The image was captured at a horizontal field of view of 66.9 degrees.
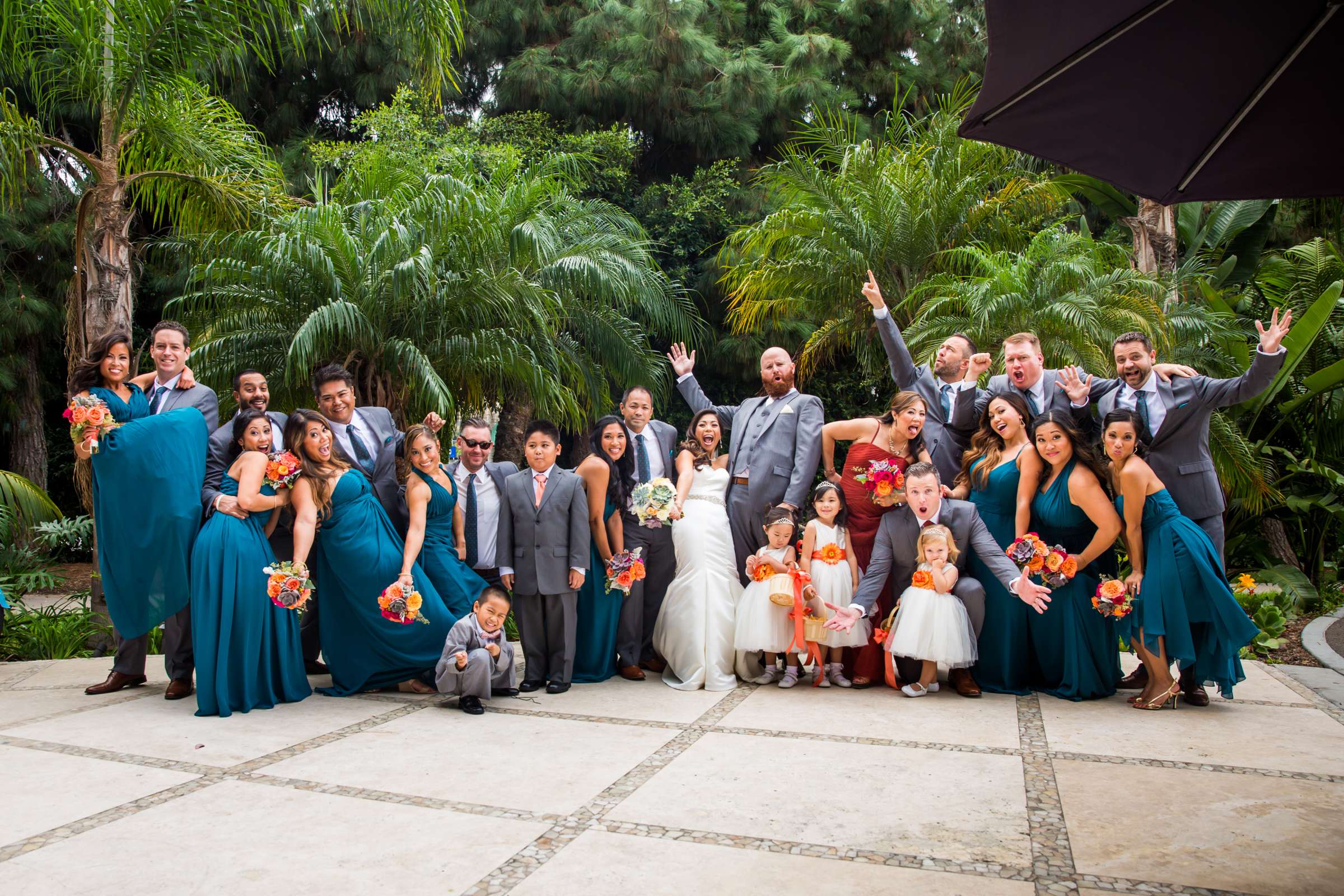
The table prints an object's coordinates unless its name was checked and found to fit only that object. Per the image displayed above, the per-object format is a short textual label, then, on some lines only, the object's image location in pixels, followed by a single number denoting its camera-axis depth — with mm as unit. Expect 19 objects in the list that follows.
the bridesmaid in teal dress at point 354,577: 5891
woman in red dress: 6270
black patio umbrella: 2863
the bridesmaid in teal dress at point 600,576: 6453
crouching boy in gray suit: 5551
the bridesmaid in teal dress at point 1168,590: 5504
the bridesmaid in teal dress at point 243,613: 5500
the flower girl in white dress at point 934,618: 5824
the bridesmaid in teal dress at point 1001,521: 6039
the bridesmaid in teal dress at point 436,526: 6070
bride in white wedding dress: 6242
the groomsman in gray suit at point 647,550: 6590
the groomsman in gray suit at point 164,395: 6070
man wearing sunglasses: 6582
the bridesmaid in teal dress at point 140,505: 5758
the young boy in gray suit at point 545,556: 6176
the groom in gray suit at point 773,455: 6730
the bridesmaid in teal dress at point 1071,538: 5773
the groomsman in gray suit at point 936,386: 6707
